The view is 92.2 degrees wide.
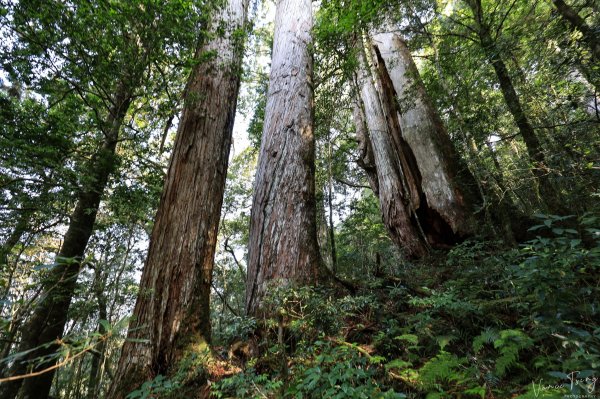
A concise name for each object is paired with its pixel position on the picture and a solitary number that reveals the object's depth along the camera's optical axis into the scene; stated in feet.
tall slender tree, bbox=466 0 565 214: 12.61
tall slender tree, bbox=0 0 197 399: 10.17
